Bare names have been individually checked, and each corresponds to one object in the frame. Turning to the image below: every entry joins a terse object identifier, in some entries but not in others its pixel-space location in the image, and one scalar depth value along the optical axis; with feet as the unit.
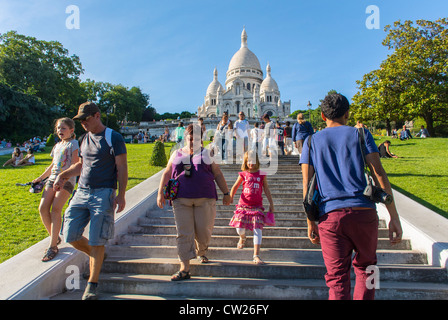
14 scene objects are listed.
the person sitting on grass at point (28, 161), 36.55
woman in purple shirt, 10.18
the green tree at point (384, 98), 64.49
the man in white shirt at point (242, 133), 29.81
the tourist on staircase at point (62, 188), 11.14
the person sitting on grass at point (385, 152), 39.22
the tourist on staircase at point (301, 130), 24.61
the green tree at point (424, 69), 60.95
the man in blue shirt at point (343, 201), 6.56
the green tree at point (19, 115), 72.33
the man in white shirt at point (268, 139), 32.57
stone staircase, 9.50
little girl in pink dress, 11.89
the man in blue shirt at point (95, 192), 9.19
